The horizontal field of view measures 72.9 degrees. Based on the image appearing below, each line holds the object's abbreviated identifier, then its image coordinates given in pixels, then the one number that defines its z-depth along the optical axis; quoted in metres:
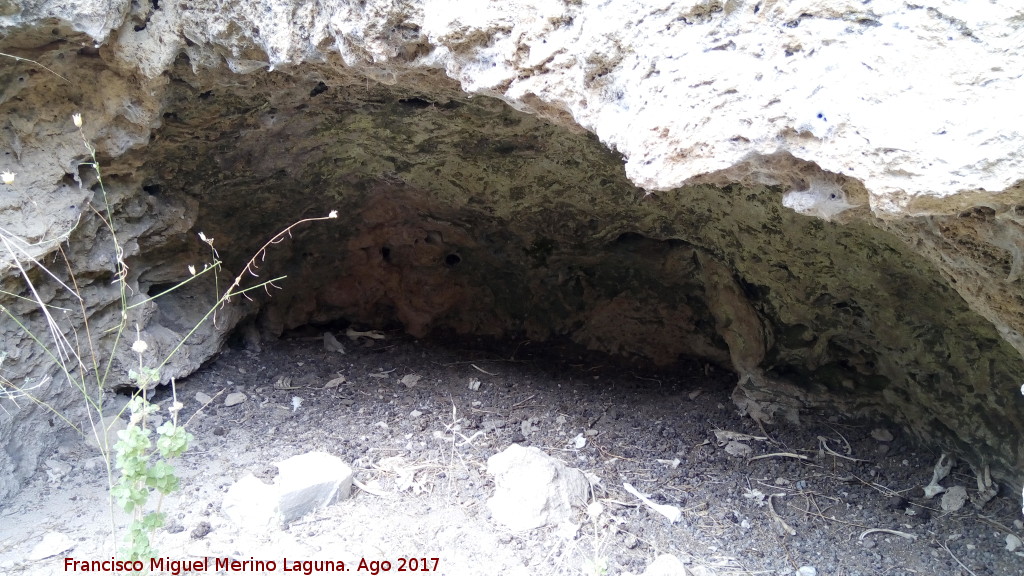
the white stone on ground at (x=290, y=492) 1.57
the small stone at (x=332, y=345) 2.82
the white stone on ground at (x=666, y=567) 1.45
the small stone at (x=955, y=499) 1.88
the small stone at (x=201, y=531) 1.51
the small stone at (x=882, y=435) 2.20
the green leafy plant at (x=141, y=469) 1.17
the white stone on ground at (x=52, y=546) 1.46
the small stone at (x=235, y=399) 2.27
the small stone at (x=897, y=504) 1.89
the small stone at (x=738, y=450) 2.16
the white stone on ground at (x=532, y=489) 1.63
